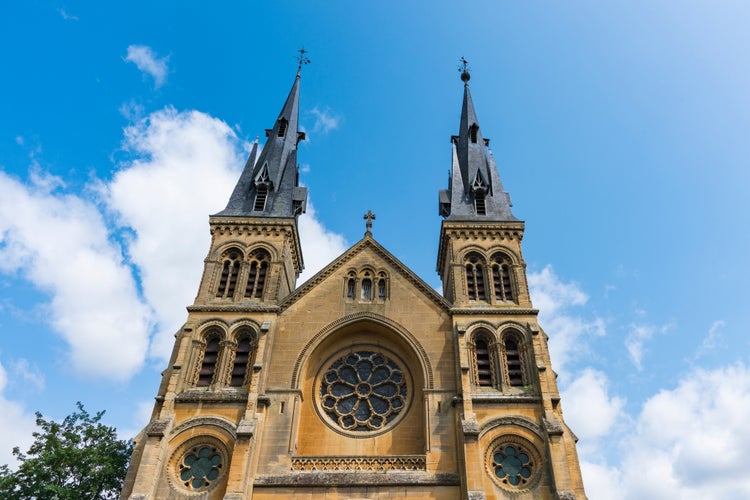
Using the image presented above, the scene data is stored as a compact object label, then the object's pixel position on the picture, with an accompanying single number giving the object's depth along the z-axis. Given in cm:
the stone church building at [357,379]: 1723
